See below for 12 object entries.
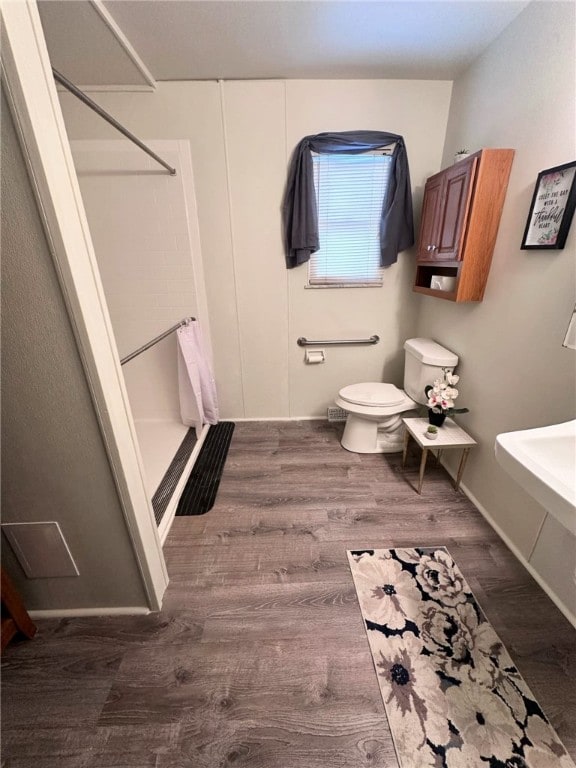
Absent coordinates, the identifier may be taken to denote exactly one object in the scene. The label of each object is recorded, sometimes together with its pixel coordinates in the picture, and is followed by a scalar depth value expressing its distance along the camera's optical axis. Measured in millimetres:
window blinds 2014
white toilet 1898
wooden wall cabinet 1416
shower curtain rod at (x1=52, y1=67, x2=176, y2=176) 867
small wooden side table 1643
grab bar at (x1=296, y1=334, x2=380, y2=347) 2385
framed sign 1125
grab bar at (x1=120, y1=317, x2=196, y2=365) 1323
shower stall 2012
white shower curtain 2126
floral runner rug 848
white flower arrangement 1711
